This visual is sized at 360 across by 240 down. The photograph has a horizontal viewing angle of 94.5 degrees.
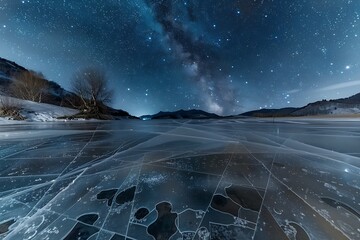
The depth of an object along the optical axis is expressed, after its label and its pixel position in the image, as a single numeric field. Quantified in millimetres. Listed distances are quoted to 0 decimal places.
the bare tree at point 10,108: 19366
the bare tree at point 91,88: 32562
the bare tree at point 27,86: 32781
